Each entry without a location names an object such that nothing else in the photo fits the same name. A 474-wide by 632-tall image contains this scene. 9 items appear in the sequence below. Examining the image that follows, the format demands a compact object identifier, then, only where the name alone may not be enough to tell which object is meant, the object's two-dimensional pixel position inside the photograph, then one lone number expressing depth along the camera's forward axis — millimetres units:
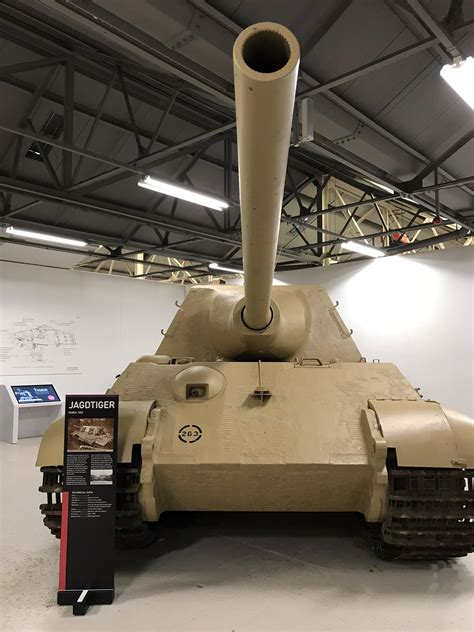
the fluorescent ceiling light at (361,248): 12711
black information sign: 4348
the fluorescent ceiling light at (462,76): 5441
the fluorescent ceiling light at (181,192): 8711
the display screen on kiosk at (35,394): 12445
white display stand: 12133
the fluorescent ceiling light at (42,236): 10950
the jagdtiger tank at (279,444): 4453
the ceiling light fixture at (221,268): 16203
